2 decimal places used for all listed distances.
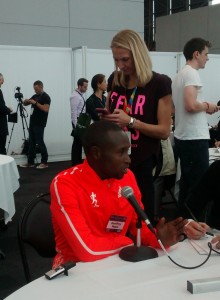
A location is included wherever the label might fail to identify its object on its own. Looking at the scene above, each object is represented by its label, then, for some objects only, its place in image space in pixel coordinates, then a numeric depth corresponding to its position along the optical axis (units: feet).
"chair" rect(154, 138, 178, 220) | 12.36
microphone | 4.18
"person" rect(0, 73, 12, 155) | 20.39
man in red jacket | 4.81
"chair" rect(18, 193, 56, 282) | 5.61
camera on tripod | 23.07
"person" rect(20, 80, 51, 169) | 22.81
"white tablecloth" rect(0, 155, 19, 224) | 11.02
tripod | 23.40
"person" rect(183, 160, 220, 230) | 6.41
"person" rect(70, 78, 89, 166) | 21.79
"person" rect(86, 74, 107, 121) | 19.29
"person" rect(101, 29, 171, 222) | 7.02
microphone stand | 4.34
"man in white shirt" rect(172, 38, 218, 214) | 10.41
